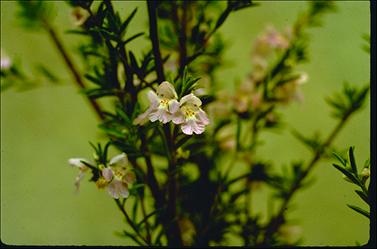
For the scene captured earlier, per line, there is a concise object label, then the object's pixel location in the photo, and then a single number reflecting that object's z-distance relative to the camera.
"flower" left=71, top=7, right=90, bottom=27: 0.42
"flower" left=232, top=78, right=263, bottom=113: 0.48
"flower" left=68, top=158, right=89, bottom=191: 0.40
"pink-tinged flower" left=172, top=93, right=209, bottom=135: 0.36
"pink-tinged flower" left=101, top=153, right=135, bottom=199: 0.38
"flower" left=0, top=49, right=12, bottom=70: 0.48
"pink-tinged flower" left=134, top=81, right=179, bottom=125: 0.36
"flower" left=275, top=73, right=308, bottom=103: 0.48
